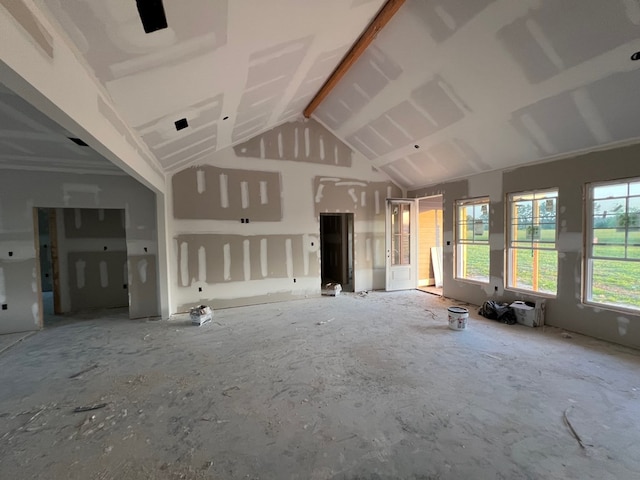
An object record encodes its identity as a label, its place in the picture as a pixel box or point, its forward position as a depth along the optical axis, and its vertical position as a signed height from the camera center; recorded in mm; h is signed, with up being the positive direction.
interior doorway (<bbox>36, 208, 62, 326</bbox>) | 5332 -785
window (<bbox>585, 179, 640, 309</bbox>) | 3629 -252
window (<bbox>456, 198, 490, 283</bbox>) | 5633 -239
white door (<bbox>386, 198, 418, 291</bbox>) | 7063 -378
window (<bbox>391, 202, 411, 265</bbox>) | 7133 -102
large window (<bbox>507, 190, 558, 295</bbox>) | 4535 -258
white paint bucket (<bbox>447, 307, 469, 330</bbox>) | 4270 -1373
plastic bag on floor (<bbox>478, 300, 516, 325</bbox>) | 4660 -1420
